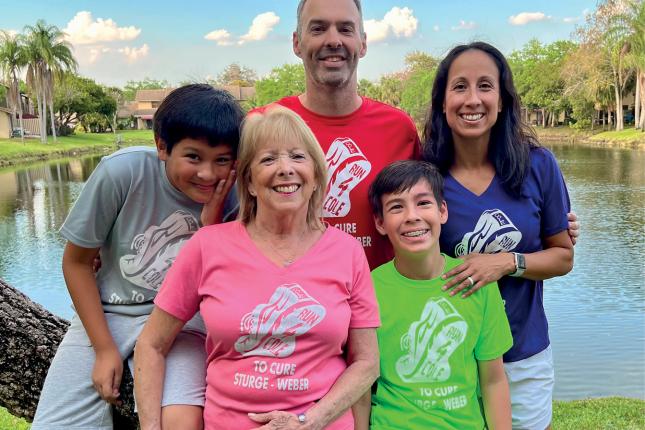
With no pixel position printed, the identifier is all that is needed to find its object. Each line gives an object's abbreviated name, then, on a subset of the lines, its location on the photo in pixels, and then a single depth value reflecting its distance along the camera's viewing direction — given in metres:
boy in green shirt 2.37
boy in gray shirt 2.36
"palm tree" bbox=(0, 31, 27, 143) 49.50
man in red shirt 3.08
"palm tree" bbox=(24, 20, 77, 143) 50.47
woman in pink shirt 2.06
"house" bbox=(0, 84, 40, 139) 52.00
